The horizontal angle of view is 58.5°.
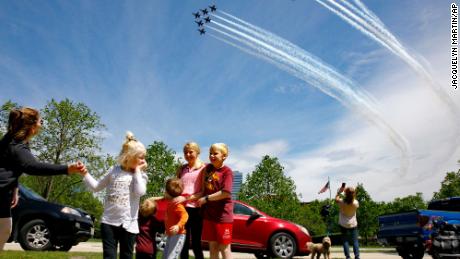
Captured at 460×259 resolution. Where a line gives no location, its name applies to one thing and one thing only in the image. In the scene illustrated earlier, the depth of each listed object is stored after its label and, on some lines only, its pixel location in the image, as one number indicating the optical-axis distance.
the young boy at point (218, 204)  5.32
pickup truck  10.84
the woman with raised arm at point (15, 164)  3.89
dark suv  10.02
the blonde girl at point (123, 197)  4.54
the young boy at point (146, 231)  5.33
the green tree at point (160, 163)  40.91
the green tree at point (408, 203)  77.69
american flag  30.38
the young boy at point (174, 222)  5.19
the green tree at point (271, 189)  42.31
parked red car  11.20
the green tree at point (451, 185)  50.00
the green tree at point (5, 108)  36.12
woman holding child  5.86
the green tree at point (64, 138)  38.53
